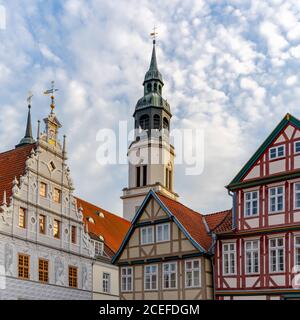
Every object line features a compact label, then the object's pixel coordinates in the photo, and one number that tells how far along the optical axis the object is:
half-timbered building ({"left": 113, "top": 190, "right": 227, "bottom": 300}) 32.12
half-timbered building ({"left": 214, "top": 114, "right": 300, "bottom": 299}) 29.19
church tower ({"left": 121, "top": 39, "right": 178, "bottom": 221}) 67.69
